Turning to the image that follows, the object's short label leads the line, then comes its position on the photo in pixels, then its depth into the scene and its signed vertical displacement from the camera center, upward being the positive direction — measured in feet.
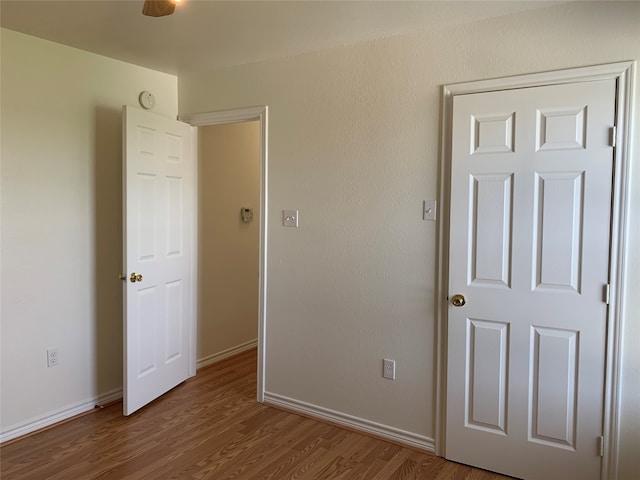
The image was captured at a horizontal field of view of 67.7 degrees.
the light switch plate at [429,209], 8.70 +0.23
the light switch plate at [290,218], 10.48 +0.03
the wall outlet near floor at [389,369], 9.34 -2.91
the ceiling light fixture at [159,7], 5.45 +2.44
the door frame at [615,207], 7.10 +0.25
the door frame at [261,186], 10.79 +0.76
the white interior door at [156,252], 10.24 -0.80
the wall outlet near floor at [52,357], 9.77 -2.90
